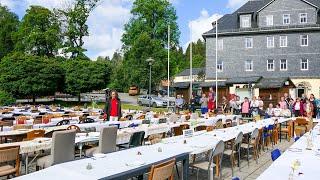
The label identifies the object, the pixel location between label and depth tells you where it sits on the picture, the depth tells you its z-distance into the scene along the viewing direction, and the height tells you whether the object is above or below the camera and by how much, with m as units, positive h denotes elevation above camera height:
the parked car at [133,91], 41.50 +0.45
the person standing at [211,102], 16.47 -0.48
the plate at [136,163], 3.90 -1.01
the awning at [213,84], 30.15 +1.14
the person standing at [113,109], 9.39 -0.54
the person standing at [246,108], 14.93 -0.76
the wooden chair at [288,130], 11.03 -1.51
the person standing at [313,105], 13.32 -0.53
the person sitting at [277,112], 12.97 -0.85
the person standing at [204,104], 17.55 -0.66
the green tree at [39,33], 36.41 +8.30
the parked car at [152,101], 28.29 -0.75
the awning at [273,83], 27.25 +1.19
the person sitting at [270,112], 13.45 -0.91
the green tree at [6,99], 23.59 -0.49
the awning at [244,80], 28.95 +1.57
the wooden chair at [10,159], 4.55 -1.12
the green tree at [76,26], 34.83 +8.89
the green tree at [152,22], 37.27 +10.17
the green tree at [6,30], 43.89 +10.42
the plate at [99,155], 4.29 -0.99
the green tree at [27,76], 28.51 +1.87
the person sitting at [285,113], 12.83 -0.89
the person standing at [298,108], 13.28 -0.70
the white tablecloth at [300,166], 3.51 -1.05
